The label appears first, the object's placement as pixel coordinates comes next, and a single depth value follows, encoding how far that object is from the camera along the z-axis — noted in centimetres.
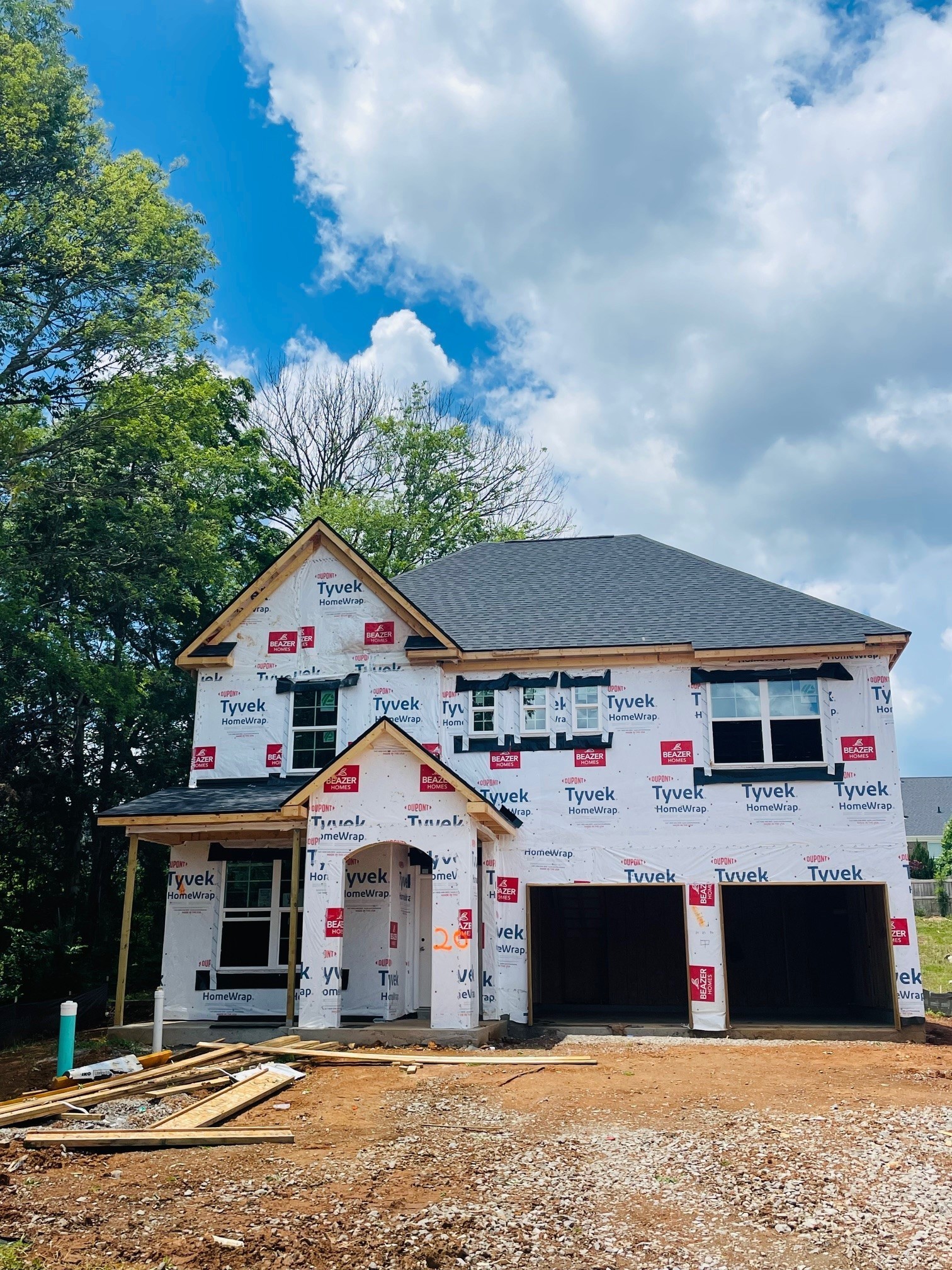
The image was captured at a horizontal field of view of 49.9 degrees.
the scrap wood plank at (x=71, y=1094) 1047
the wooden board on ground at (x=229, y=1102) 1003
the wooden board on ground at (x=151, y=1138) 924
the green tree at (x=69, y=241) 2414
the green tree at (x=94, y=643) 2312
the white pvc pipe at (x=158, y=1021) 1467
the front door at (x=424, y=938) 1867
